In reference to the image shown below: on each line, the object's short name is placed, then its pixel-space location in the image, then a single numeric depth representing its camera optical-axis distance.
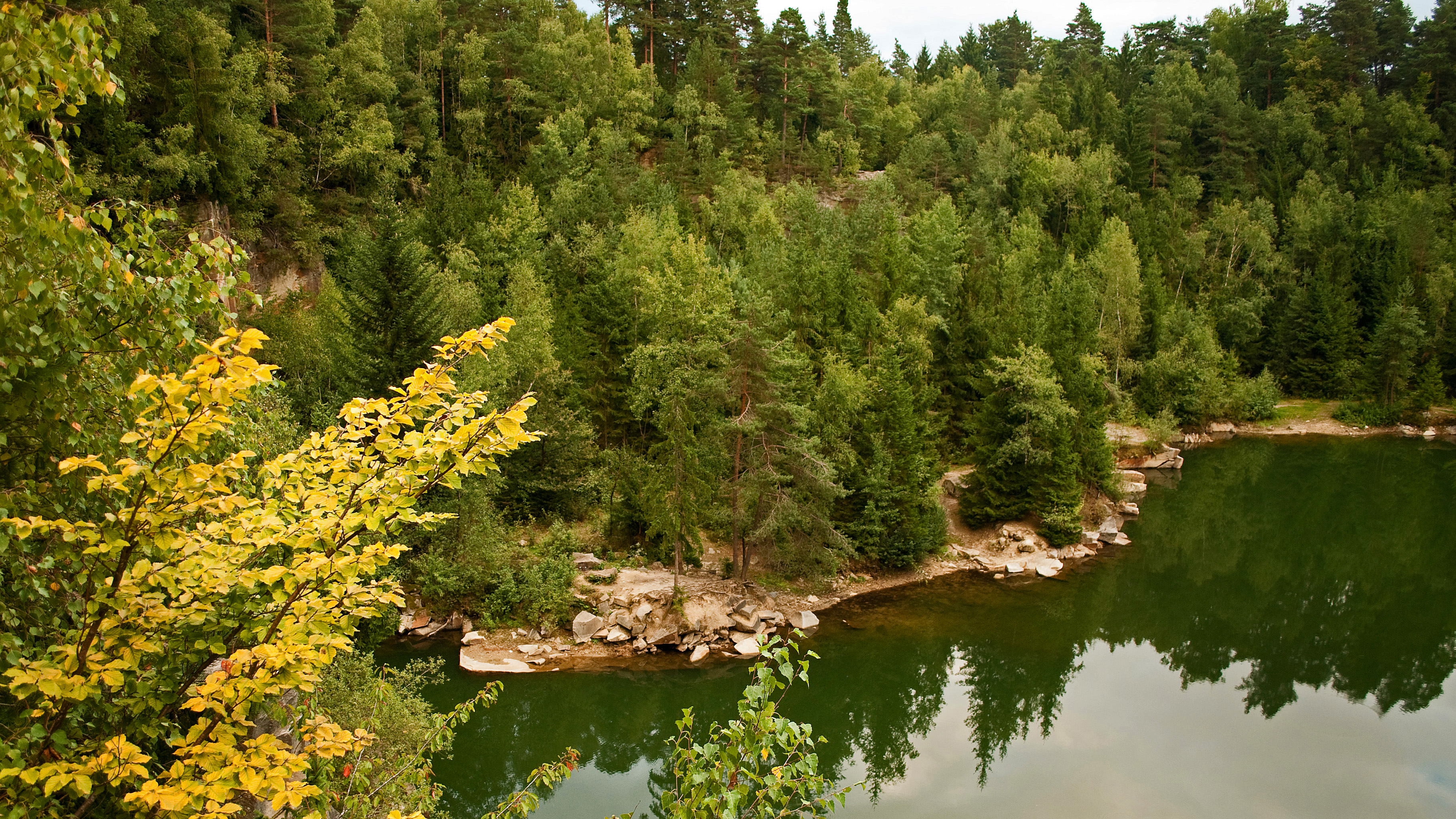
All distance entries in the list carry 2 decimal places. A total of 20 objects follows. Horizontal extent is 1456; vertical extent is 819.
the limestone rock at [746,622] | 27.36
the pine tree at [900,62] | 107.81
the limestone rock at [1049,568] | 32.97
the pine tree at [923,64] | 104.97
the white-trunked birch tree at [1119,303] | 53.66
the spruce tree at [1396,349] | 54.03
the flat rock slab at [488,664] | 24.72
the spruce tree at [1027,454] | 35.06
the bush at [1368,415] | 55.19
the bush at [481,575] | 26.50
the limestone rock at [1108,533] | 36.41
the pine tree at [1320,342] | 58.25
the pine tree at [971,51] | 111.44
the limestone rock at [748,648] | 26.31
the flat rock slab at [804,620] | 28.12
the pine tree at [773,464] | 26.77
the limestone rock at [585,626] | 26.42
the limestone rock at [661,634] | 26.42
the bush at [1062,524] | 34.91
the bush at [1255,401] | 55.78
